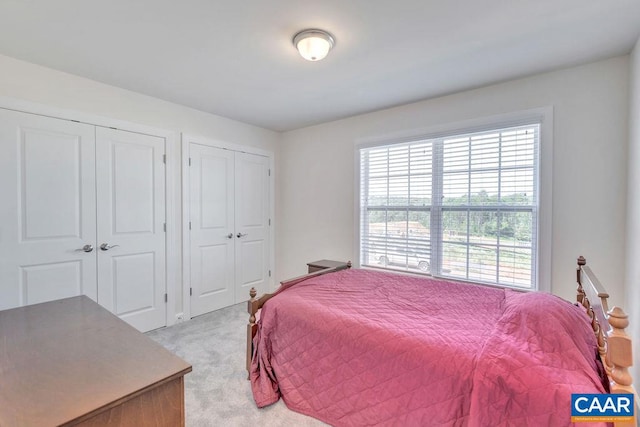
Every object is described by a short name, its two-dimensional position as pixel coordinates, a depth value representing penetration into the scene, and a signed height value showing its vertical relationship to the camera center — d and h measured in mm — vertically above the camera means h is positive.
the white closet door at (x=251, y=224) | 4102 -203
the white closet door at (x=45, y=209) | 2361 -6
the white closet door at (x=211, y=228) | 3586 -234
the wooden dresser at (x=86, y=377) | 795 -521
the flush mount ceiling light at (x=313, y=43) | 1970 +1124
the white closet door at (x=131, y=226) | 2873 -177
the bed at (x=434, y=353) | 1192 -691
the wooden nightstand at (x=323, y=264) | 3660 -687
